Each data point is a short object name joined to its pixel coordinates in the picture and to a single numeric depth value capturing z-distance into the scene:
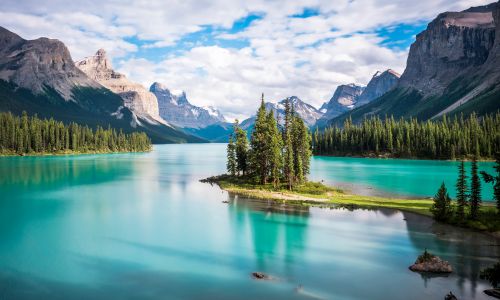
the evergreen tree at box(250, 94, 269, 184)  92.56
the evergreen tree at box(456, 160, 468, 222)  53.28
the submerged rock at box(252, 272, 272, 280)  33.62
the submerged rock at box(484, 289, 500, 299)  29.07
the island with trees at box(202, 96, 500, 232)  53.64
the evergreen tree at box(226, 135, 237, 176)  105.88
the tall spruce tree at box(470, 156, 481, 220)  50.81
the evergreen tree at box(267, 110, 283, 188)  89.38
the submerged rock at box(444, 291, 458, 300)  28.30
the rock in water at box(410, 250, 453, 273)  34.50
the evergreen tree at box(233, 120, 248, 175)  104.06
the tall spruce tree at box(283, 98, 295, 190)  85.50
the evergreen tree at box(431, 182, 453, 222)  54.45
